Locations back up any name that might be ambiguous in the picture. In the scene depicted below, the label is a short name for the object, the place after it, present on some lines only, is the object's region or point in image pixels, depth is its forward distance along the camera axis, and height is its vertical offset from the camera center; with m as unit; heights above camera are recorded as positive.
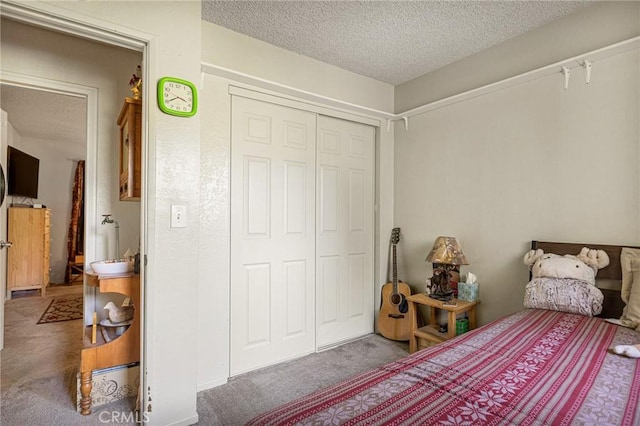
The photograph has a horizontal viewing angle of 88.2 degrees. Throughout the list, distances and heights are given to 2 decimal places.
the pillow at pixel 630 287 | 1.63 -0.36
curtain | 6.13 +0.01
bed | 0.91 -0.54
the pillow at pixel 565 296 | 1.82 -0.45
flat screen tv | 4.38 +0.61
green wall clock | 1.74 +0.65
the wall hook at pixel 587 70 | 2.05 +0.92
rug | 3.80 -1.18
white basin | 1.98 -0.31
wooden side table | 2.44 -0.82
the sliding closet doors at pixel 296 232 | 2.49 -0.13
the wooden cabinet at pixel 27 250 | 4.77 -0.51
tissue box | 2.56 -0.58
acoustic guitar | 3.03 -0.88
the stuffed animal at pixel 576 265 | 1.90 -0.28
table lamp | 2.56 -0.34
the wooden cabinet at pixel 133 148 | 2.00 +0.42
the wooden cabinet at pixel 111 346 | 1.89 -0.78
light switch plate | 1.78 +0.00
